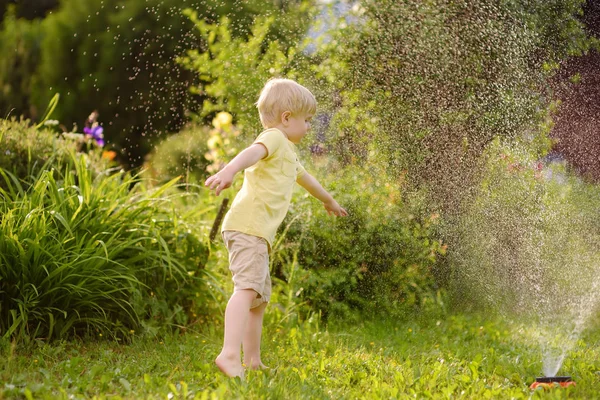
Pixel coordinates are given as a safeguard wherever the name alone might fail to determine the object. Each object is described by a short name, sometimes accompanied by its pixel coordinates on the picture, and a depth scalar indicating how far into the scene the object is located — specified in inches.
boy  116.1
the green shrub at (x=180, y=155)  320.5
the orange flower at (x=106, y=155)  226.8
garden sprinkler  113.5
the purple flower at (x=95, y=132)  233.6
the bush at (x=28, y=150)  176.2
